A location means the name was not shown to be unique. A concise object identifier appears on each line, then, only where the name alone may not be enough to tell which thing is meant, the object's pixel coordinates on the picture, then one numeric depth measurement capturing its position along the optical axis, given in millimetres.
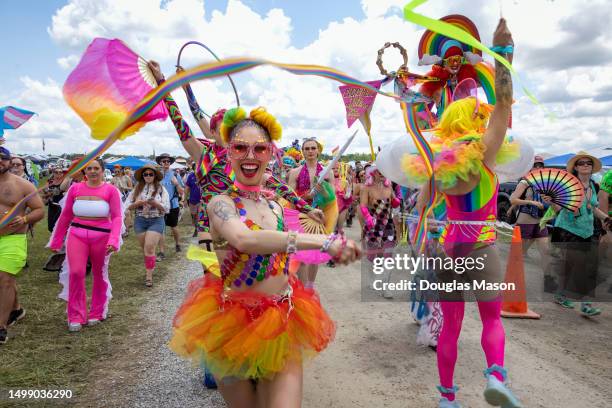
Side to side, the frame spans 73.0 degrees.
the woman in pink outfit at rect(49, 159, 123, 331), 4746
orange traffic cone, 5172
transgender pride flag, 7250
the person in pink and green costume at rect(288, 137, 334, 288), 5747
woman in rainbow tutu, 1931
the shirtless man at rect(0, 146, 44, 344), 4262
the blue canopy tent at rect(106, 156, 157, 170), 17375
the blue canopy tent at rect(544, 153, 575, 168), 13386
